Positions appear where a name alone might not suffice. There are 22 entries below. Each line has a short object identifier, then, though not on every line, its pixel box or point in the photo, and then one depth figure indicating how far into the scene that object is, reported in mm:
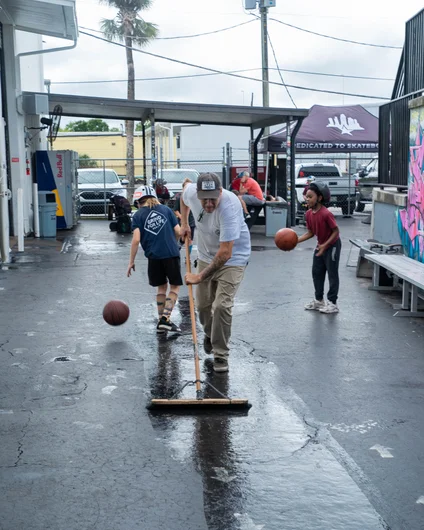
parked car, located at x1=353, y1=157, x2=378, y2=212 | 30656
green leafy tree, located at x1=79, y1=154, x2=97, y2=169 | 55044
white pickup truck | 28688
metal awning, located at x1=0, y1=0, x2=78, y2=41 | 16922
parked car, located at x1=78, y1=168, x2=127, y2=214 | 28953
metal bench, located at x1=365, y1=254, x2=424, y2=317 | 10047
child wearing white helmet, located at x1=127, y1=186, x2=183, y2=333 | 9102
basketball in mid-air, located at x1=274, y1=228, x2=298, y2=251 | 10245
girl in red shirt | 10195
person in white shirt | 7008
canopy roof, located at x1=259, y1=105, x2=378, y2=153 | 26953
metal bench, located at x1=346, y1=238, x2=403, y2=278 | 12930
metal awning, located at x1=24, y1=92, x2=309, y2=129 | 21266
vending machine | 21766
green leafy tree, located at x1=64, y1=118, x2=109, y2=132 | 91325
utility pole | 34031
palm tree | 39719
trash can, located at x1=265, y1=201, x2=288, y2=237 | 21844
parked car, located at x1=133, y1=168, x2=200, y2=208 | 28750
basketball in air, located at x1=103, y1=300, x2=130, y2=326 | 8898
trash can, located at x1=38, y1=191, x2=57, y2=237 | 20219
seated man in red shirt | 21453
